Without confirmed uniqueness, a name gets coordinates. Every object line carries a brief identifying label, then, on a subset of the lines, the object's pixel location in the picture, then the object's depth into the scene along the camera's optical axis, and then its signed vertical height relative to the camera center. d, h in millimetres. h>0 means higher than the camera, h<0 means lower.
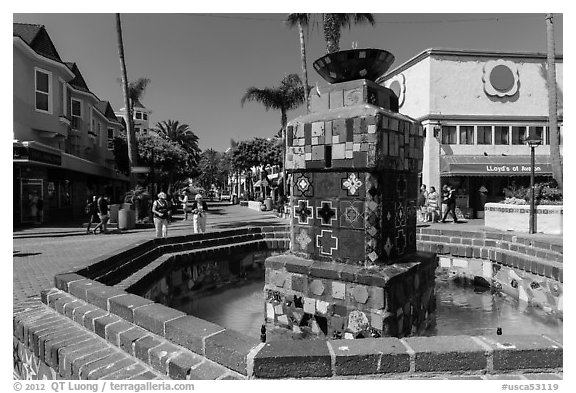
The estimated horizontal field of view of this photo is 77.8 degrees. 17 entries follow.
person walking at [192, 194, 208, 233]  10996 -525
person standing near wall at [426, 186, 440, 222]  14945 -638
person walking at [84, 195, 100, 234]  13520 -339
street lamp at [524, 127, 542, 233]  10225 -241
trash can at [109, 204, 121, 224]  15359 -609
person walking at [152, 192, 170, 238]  9969 -495
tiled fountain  3838 -264
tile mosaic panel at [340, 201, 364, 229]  3961 -216
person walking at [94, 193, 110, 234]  12781 -476
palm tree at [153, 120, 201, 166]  48247 +8844
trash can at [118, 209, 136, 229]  14070 -822
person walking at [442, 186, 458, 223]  14124 -299
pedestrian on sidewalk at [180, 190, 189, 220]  15589 -208
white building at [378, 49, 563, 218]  20016 +4440
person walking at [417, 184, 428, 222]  15336 -443
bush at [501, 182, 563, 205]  11453 -150
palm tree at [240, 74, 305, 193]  26641 +7565
